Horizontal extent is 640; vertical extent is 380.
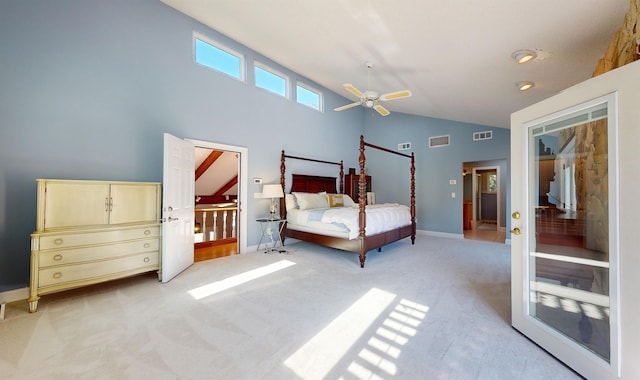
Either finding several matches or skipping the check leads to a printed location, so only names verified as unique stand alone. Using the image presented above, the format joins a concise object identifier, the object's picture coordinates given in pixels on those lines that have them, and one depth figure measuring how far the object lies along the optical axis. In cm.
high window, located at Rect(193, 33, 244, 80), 415
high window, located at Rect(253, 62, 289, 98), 498
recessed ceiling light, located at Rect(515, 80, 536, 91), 305
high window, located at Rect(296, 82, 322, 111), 584
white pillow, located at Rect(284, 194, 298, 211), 529
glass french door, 145
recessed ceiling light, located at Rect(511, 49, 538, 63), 238
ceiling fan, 344
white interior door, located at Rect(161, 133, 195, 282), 313
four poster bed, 398
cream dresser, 244
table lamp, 479
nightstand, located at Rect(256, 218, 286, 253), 496
